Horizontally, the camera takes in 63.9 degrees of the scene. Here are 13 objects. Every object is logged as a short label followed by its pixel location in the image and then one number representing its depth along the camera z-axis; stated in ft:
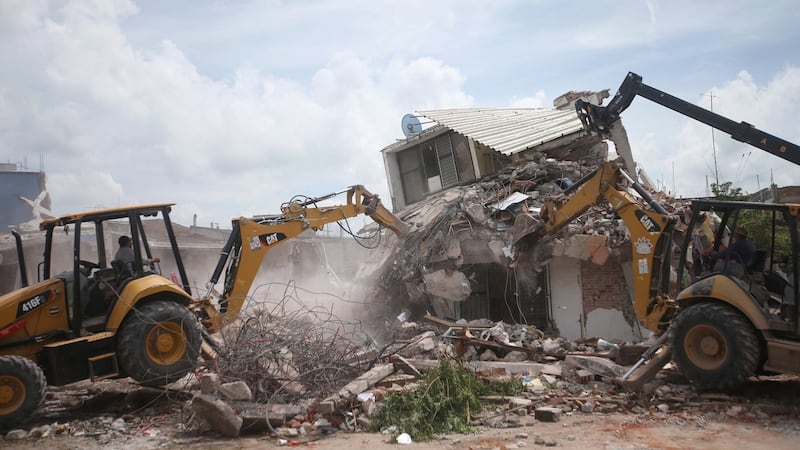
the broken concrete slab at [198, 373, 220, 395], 24.39
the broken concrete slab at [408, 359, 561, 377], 30.47
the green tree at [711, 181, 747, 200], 54.70
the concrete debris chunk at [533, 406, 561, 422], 23.63
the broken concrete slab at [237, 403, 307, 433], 23.75
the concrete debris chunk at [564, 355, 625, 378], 28.86
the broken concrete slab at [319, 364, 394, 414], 24.31
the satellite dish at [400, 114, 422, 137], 64.08
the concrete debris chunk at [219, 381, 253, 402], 24.70
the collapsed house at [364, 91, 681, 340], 43.32
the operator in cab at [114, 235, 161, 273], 27.94
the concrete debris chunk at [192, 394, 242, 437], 22.91
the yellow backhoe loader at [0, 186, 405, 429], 25.02
